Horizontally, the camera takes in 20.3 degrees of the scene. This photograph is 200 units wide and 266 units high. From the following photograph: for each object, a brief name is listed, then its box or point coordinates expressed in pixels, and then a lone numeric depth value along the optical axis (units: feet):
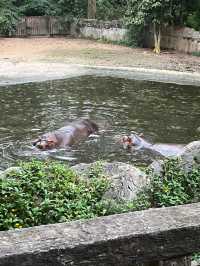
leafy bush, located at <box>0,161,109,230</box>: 15.61
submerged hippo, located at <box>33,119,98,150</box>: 35.85
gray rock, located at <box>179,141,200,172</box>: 21.77
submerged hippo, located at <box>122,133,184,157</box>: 35.24
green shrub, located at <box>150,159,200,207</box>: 18.19
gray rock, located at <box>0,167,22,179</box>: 18.72
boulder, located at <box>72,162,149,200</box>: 18.90
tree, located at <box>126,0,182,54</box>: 80.94
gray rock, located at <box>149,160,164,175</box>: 21.15
